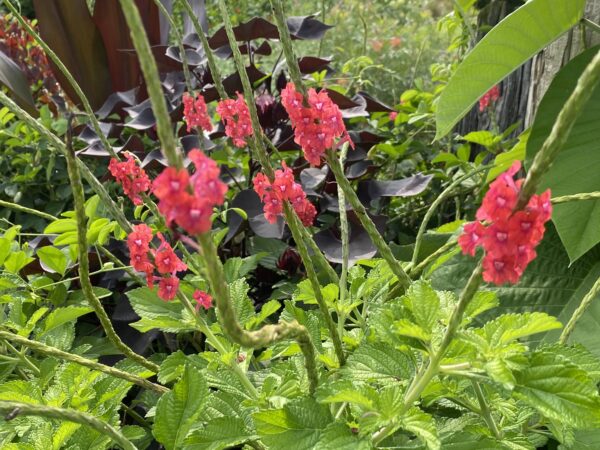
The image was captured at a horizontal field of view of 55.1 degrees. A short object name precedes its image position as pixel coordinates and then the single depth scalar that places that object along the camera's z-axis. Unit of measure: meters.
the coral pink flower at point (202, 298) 0.78
